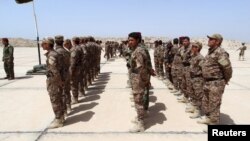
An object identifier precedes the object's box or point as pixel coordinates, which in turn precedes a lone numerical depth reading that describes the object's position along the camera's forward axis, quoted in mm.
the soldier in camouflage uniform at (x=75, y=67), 8227
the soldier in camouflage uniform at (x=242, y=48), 23602
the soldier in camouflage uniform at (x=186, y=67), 7472
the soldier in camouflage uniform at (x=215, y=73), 5664
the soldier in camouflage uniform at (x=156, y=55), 12028
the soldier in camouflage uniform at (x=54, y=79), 6055
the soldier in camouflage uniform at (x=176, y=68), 8555
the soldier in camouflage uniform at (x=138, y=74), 5844
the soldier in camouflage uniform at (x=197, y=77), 6809
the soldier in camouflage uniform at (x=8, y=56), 12477
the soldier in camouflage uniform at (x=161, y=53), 11760
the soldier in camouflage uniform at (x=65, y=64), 6637
